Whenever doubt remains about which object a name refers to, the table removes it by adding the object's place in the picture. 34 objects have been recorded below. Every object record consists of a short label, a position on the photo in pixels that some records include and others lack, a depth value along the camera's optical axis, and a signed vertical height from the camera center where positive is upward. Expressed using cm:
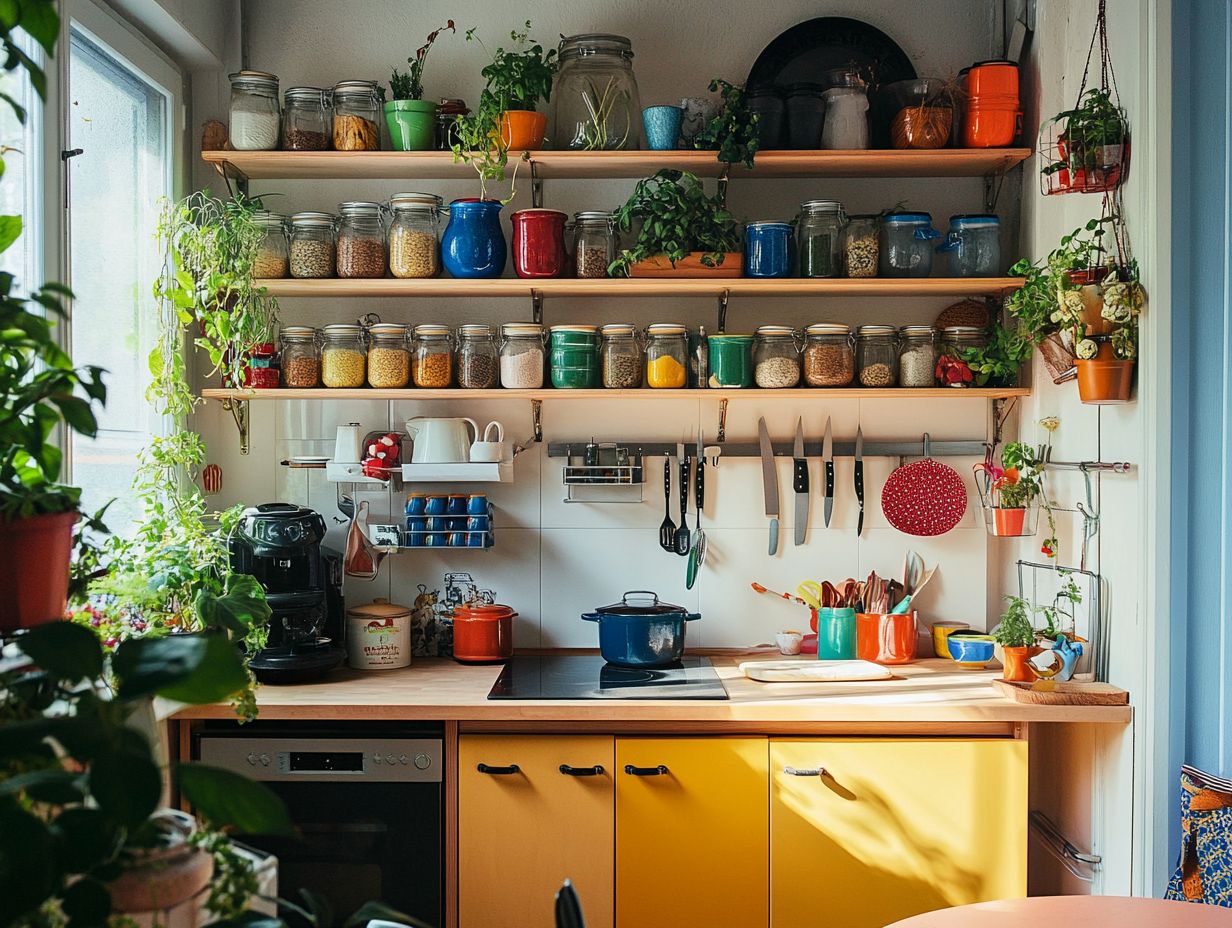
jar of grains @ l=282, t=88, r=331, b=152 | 284 +82
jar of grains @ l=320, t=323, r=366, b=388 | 282 +21
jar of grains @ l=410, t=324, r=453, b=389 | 283 +21
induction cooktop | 254 -58
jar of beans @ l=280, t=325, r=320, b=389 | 284 +21
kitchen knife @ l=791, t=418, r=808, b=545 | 304 -12
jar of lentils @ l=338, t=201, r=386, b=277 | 282 +50
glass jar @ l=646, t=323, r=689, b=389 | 281 +22
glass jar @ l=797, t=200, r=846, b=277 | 283 +52
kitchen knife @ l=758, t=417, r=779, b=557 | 301 -11
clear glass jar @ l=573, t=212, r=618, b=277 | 282 +50
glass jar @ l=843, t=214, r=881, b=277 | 282 +48
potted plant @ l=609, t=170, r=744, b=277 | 269 +51
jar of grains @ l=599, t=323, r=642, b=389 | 281 +21
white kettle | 289 +0
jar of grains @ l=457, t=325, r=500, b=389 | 283 +21
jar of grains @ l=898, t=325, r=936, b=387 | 283 +22
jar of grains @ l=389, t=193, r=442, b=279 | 280 +52
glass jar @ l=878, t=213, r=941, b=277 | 282 +50
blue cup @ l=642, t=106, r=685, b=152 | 282 +81
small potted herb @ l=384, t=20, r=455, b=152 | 285 +84
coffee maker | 263 -34
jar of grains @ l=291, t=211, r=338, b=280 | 282 +50
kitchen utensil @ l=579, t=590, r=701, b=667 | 279 -48
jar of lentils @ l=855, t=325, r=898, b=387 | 283 +22
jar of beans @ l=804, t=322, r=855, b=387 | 280 +22
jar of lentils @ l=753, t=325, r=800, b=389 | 281 +21
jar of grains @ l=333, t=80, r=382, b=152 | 284 +83
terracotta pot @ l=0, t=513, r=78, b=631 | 132 -15
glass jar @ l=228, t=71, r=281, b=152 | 282 +83
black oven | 246 -81
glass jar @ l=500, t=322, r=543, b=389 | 281 +21
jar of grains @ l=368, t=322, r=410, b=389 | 282 +22
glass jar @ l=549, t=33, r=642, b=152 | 284 +89
